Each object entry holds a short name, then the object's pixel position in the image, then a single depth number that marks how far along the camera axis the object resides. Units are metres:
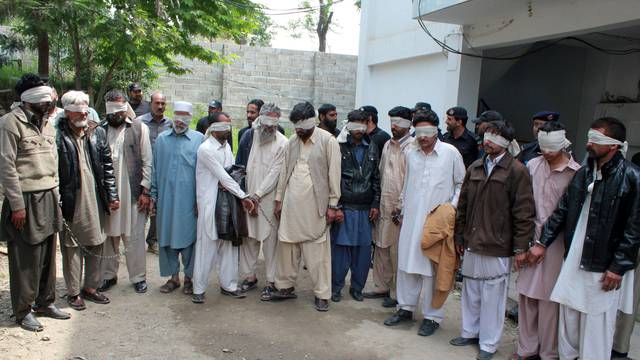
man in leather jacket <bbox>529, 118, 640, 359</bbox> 3.31
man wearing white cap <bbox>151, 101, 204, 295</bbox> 4.91
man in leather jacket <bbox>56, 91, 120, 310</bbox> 4.30
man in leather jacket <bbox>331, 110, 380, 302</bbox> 4.94
